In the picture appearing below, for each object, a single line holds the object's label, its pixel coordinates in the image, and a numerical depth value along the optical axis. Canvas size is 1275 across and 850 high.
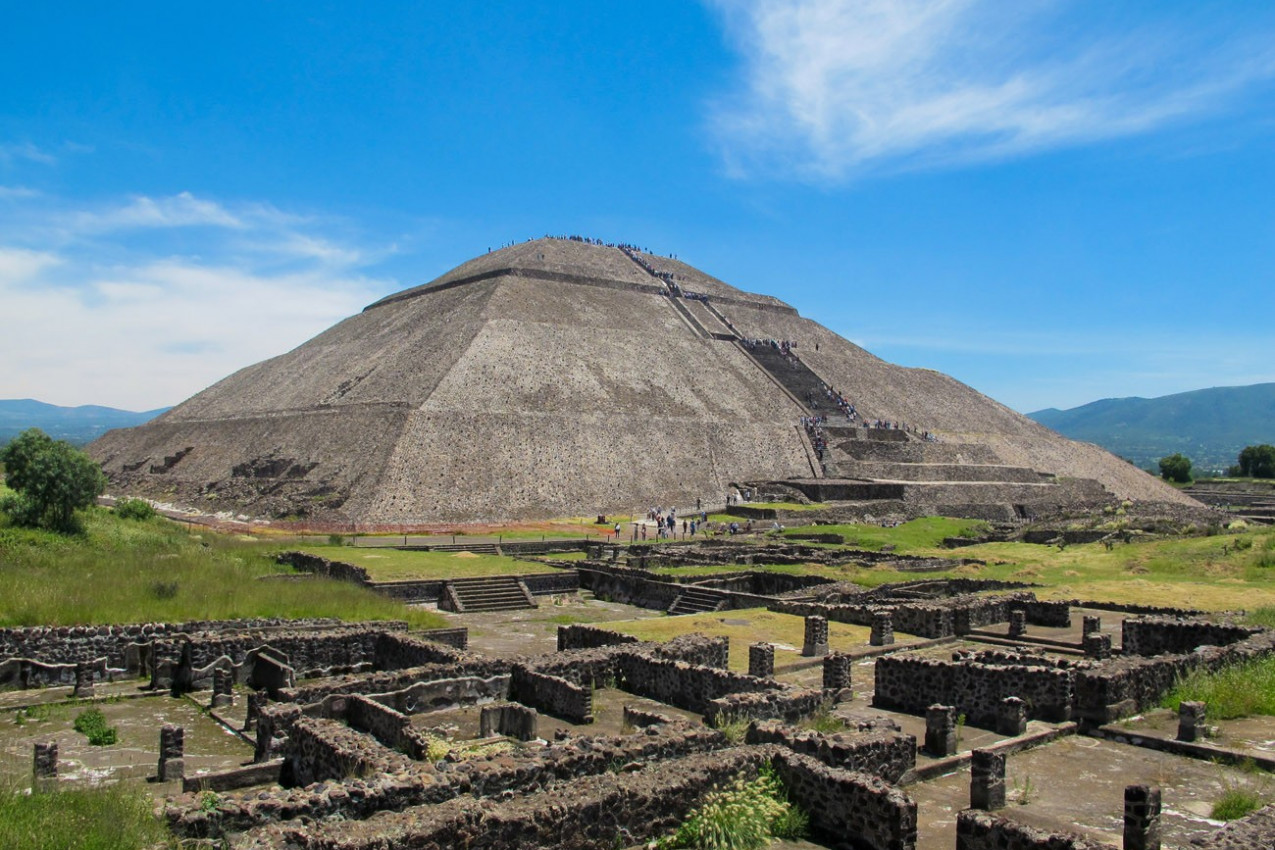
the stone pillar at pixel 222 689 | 17.48
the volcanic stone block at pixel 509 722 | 14.30
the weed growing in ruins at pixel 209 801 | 9.24
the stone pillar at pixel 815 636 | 20.84
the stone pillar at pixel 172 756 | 13.15
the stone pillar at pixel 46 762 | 12.01
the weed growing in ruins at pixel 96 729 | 15.02
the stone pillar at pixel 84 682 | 17.73
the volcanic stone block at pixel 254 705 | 15.46
